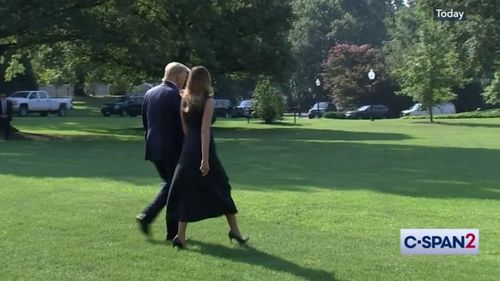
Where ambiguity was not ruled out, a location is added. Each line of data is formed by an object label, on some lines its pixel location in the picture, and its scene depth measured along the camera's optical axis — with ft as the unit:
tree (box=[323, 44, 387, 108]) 249.14
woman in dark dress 24.14
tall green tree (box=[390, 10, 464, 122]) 165.78
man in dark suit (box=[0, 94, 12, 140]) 93.71
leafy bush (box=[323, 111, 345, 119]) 220.64
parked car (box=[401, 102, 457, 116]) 224.12
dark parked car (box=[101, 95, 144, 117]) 197.26
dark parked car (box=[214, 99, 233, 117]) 209.67
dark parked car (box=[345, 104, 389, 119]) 222.48
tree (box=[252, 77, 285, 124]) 157.28
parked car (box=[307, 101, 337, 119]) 240.20
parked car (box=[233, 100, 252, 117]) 212.93
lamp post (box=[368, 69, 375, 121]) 201.03
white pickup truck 173.78
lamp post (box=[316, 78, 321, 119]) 241.86
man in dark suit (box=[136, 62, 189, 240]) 25.89
